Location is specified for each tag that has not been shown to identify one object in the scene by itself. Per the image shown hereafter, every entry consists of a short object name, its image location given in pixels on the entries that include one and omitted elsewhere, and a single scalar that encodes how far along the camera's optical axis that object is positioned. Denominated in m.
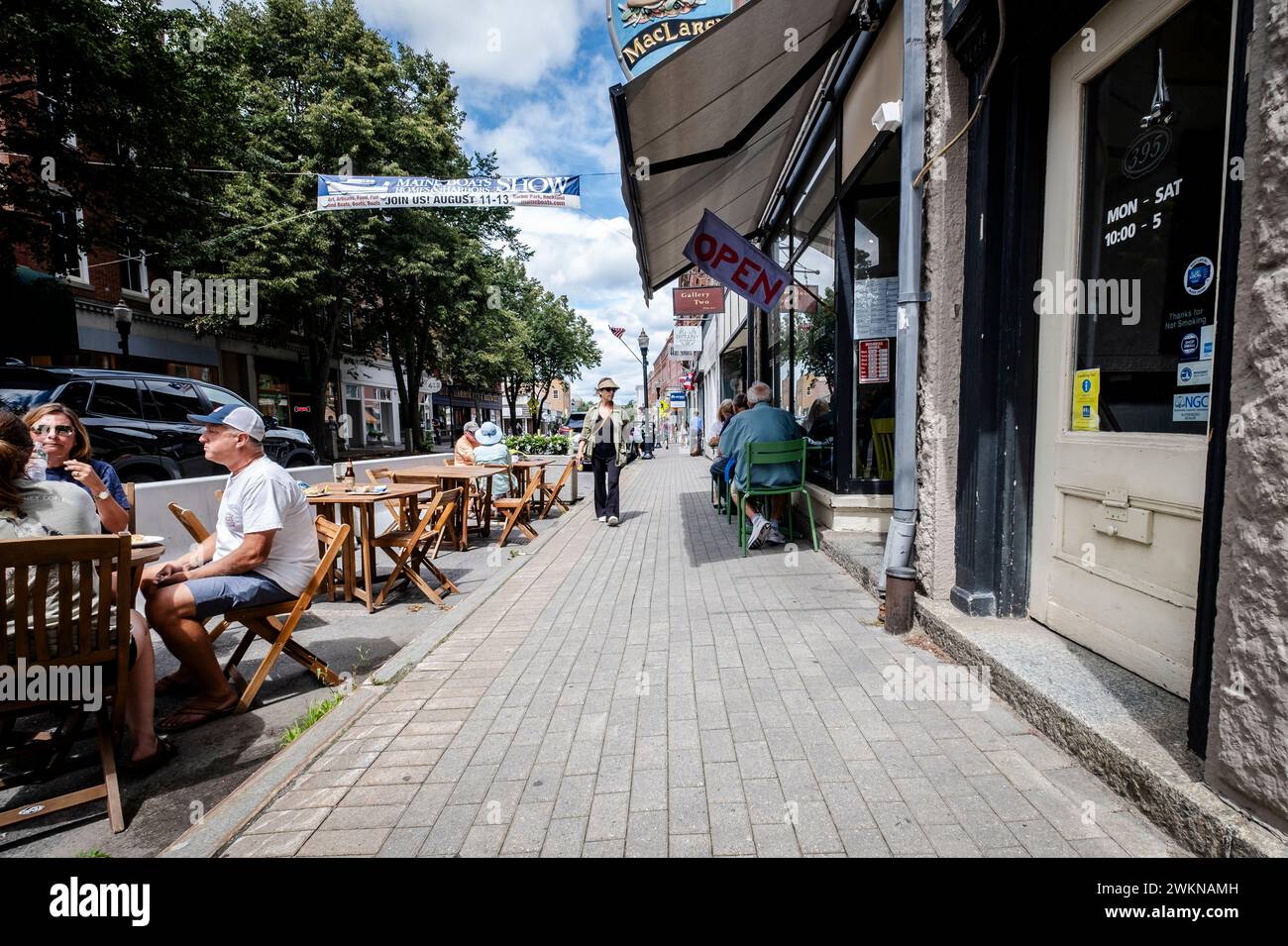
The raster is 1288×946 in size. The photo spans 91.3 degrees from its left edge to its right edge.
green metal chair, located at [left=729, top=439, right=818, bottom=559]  6.03
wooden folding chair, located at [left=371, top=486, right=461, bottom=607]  4.69
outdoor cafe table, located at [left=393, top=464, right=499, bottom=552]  6.60
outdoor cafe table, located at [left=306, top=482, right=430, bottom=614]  4.78
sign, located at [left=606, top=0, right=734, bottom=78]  5.52
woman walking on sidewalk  8.09
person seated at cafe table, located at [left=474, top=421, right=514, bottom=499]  8.05
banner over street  9.84
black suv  7.68
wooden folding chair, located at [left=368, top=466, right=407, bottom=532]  5.94
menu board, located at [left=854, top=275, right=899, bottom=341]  6.03
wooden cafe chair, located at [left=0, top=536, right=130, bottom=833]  2.12
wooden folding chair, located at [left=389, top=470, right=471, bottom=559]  6.58
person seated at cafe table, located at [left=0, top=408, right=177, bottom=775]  2.48
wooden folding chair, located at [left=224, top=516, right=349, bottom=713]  3.17
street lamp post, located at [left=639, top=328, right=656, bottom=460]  25.31
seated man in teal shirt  6.16
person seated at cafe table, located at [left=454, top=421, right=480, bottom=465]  8.39
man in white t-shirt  2.94
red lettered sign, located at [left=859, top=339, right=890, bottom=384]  6.08
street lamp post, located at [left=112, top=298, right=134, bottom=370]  13.47
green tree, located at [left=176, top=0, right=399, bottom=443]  17.59
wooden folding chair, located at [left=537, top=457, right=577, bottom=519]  9.37
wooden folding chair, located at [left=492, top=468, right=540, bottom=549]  7.15
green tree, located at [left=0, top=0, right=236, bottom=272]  9.96
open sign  5.71
